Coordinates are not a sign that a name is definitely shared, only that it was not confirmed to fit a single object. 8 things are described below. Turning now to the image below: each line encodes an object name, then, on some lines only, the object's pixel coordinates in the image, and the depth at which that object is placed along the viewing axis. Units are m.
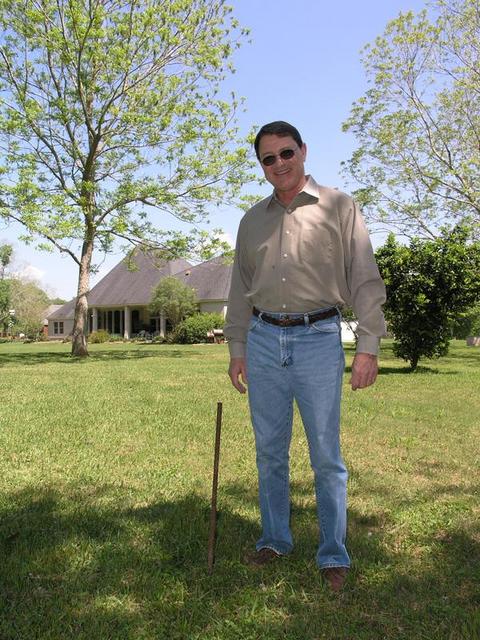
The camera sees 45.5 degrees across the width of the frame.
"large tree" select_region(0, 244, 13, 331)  68.34
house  47.06
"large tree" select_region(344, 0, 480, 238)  26.27
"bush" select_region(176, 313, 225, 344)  39.59
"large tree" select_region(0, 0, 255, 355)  22.33
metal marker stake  3.50
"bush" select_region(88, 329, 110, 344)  47.34
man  3.30
